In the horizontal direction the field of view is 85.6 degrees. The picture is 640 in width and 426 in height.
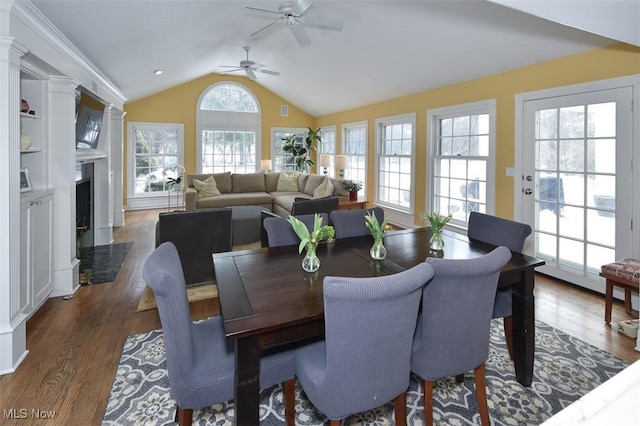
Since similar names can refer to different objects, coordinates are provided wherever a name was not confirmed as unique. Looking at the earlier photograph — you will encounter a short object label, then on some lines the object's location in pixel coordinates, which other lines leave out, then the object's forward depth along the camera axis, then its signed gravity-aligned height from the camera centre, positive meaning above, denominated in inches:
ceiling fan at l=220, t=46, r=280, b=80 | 220.1 +84.0
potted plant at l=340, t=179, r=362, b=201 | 243.2 +6.4
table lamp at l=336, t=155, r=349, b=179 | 276.1 +28.8
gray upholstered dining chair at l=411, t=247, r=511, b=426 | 55.8 -20.6
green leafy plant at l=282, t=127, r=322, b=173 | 350.3 +51.2
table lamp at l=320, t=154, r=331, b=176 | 298.5 +31.9
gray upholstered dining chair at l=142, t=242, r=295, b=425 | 51.6 -27.1
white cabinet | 99.1 -16.7
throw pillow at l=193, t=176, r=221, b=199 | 265.7 +6.5
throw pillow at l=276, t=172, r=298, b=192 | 299.6 +12.1
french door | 123.0 +7.0
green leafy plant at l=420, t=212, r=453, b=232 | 83.9 -5.8
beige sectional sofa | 250.8 +4.1
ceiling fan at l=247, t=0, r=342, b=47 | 128.2 +71.9
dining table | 50.8 -16.7
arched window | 332.8 +66.6
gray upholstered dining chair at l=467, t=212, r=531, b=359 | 83.8 -10.7
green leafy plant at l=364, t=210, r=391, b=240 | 77.9 -7.0
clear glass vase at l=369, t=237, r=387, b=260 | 79.0 -12.3
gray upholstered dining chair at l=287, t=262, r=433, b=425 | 46.2 -20.7
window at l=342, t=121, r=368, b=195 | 286.0 +41.6
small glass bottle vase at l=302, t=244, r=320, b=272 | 71.5 -13.4
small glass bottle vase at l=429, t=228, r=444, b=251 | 86.0 -11.1
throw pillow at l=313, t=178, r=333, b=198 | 251.6 +5.8
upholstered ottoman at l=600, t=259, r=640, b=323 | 104.2 -24.1
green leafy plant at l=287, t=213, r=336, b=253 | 70.5 -7.6
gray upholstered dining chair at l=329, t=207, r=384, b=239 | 103.4 -8.0
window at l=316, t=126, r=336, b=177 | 334.6 +51.9
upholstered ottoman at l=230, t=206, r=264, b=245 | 187.6 -17.1
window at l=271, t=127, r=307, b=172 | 359.6 +50.9
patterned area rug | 70.4 -44.1
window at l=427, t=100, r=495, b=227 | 177.8 +21.8
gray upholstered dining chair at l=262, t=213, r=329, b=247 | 92.9 -9.7
